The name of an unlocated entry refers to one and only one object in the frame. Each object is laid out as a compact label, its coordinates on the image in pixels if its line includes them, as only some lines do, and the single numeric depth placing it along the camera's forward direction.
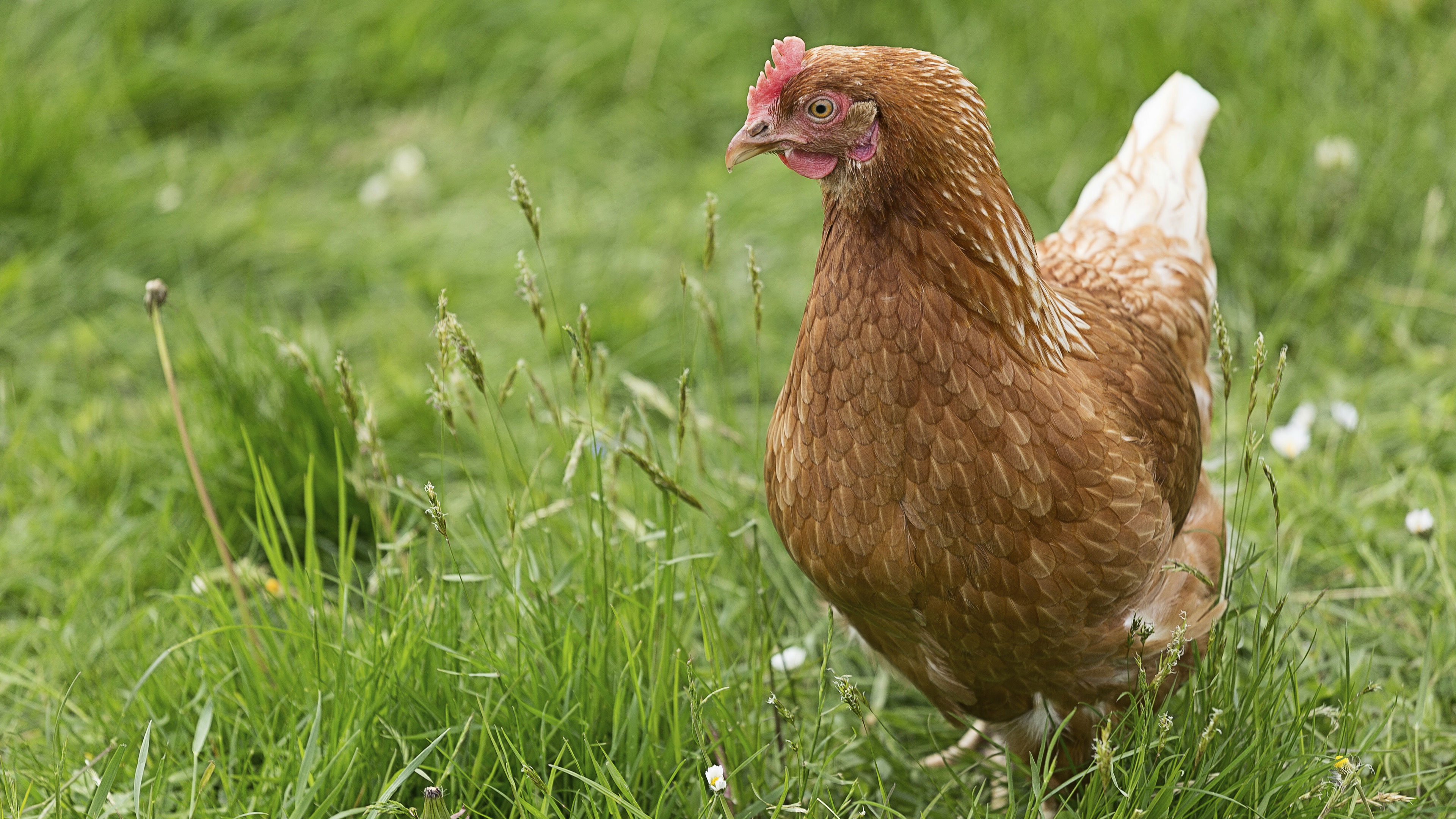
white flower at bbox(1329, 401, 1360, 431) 6.64
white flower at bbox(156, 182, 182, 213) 8.74
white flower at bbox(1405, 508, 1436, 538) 5.45
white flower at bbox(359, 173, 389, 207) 9.13
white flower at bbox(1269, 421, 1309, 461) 6.46
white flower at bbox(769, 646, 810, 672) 5.24
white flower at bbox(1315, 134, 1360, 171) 8.15
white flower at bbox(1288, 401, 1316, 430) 6.61
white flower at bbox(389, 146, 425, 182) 9.11
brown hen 3.86
